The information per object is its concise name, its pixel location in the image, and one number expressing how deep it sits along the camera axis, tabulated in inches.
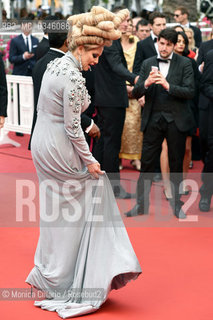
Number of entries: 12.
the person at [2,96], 282.7
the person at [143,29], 415.2
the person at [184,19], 480.4
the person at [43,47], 328.7
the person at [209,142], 291.1
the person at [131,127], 350.6
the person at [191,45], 363.6
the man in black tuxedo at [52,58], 218.4
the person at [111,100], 300.0
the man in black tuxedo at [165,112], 278.5
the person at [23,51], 484.1
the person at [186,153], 313.3
